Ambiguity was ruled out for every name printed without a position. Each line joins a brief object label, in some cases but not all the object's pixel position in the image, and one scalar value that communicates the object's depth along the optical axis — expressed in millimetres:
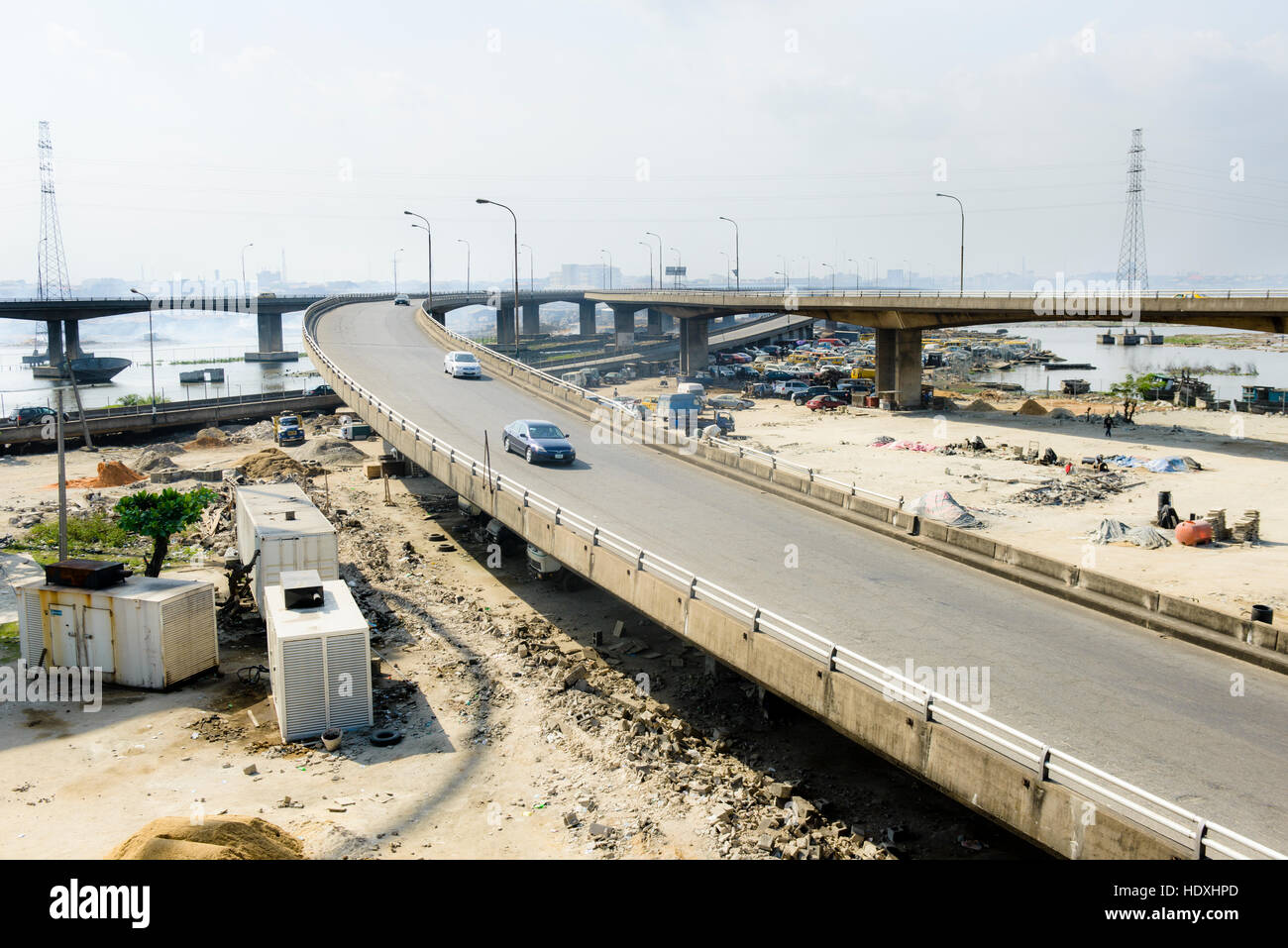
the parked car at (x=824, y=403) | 62281
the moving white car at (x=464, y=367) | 46562
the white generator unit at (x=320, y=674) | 17953
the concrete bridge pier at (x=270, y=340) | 144375
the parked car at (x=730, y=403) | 66269
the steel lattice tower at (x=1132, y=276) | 125494
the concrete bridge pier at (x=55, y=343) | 117250
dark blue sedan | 29719
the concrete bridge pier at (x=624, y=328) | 143125
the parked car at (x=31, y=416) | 55469
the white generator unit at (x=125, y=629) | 20406
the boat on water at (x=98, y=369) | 119500
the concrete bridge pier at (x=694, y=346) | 98250
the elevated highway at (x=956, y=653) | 10859
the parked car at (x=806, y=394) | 66562
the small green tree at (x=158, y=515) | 24781
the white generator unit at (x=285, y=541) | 23591
